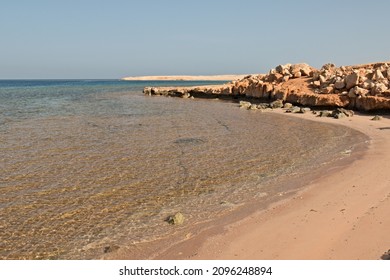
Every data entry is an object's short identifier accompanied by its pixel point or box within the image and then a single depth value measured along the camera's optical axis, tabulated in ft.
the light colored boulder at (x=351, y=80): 84.17
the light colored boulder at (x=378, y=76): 81.73
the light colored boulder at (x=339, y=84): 87.59
